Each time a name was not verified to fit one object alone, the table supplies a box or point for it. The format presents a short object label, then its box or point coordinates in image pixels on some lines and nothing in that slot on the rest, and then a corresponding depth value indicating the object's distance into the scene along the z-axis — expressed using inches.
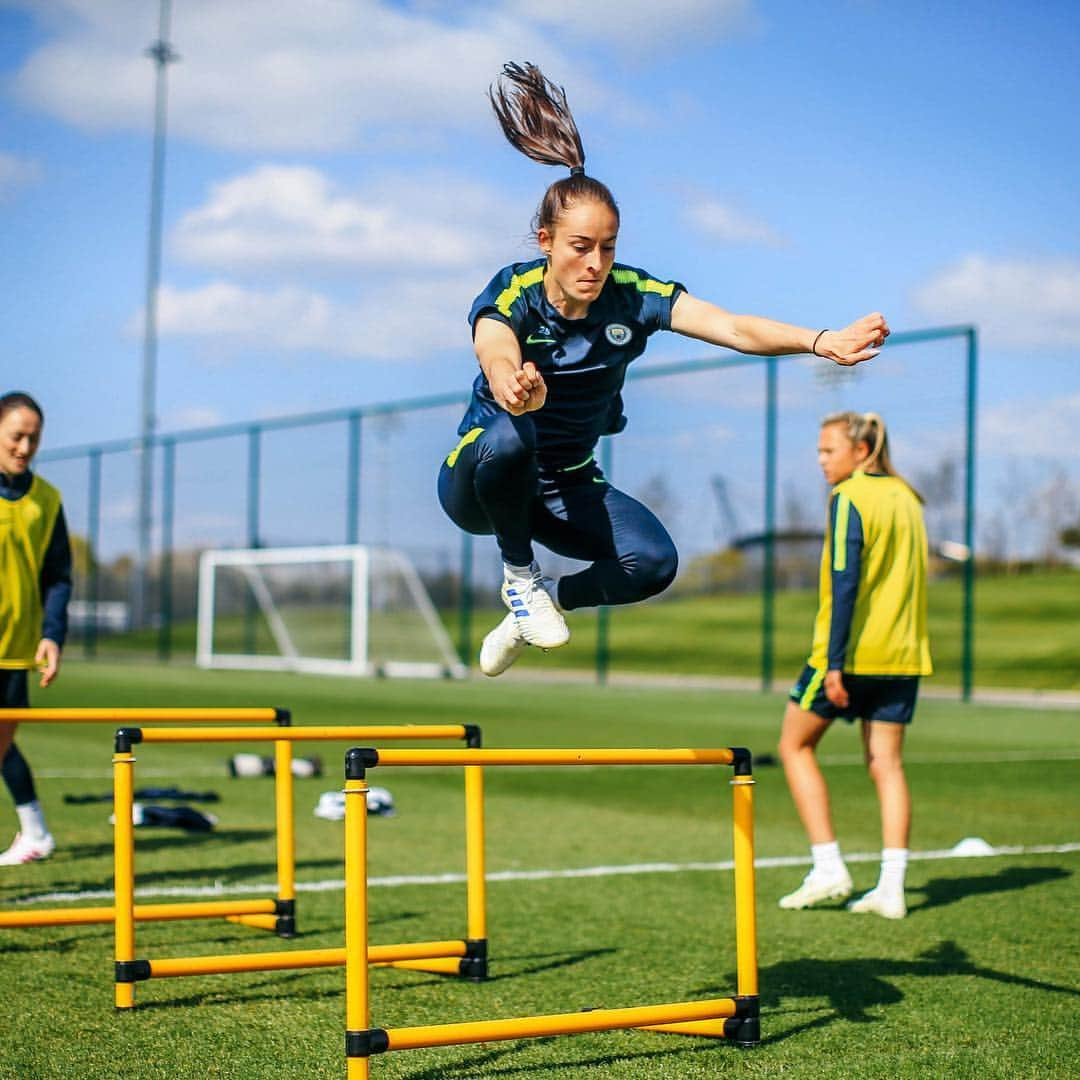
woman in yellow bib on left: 270.7
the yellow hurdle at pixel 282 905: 193.8
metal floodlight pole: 1775.3
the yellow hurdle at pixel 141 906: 218.2
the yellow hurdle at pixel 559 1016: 151.7
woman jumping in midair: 172.4
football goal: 1140.5
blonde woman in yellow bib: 258.4
